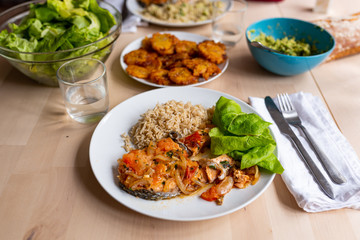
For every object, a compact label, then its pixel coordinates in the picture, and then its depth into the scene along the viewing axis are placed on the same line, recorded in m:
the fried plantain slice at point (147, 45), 0.80
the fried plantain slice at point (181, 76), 0.70
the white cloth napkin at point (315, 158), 0.51
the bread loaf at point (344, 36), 0.81
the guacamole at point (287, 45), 0.75
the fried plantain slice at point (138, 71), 0.71
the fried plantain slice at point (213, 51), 0.75
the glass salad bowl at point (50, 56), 0.64
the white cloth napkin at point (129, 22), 0.91
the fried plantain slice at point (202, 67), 0.72
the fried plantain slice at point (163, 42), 0.77
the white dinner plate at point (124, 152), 0.48
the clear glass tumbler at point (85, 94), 0.62
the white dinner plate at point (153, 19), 0.91
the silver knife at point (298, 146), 0.52
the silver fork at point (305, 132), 0.54
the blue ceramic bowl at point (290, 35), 0.71
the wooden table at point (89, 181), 0.49
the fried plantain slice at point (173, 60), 0.75
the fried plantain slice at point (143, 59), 0.75
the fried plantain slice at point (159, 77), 0.70
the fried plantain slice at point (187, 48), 0.77
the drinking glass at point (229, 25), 0.86
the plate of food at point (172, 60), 0.71
